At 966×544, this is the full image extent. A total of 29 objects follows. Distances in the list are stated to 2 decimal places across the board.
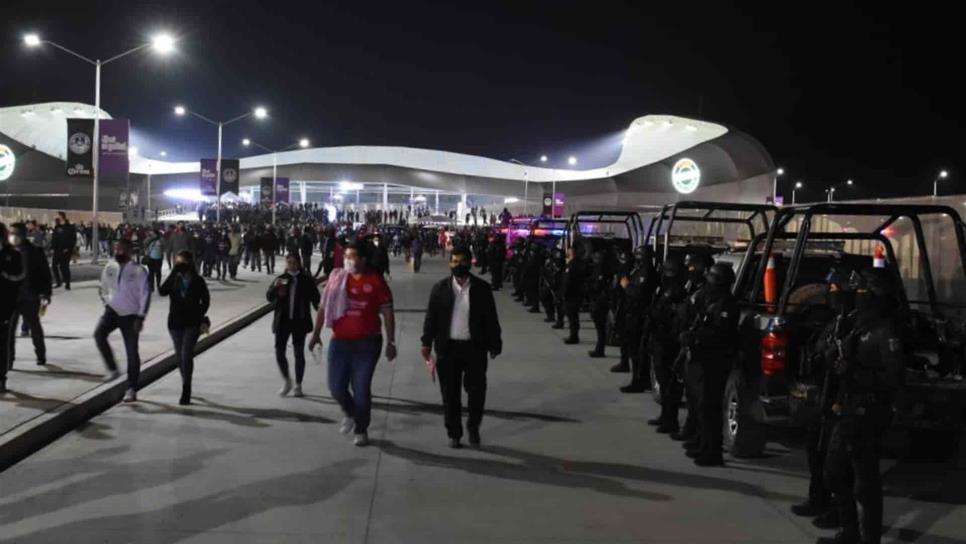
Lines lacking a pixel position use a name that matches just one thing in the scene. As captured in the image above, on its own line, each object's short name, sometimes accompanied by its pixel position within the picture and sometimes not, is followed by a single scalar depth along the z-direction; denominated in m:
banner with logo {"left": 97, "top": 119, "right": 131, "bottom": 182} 28.91
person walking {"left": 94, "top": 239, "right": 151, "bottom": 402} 9.62
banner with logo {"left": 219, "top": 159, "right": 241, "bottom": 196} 41.12
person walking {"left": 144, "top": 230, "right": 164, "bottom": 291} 21.89
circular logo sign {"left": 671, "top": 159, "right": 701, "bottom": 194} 51.88
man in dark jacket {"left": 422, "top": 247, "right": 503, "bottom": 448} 7.81
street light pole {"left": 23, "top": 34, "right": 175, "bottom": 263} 25.48
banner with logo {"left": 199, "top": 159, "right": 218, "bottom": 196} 40.25
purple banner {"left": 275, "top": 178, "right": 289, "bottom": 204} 54.29
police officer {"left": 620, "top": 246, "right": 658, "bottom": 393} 10.96
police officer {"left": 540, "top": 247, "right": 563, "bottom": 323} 18.64
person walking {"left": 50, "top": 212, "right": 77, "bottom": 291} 22.27
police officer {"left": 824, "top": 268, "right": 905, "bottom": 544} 5.26
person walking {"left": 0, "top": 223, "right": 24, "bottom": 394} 9.40
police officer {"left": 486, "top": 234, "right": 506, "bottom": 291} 29.03
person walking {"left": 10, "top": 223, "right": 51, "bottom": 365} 10.97
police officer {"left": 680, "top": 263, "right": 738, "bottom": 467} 7.22
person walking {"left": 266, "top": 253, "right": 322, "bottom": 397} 10.00
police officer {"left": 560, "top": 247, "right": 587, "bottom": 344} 15.43
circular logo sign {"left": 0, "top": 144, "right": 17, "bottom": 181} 39.59
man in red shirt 7.77
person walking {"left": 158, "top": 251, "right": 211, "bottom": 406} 9.48
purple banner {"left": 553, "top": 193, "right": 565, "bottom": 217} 55.28
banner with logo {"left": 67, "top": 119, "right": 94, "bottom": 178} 28.62
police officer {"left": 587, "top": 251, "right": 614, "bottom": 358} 13.97
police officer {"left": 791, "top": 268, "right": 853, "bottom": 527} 5.56
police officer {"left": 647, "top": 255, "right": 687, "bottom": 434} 8.70
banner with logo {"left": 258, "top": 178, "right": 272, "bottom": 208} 53.75
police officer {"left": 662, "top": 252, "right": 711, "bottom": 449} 7.47
